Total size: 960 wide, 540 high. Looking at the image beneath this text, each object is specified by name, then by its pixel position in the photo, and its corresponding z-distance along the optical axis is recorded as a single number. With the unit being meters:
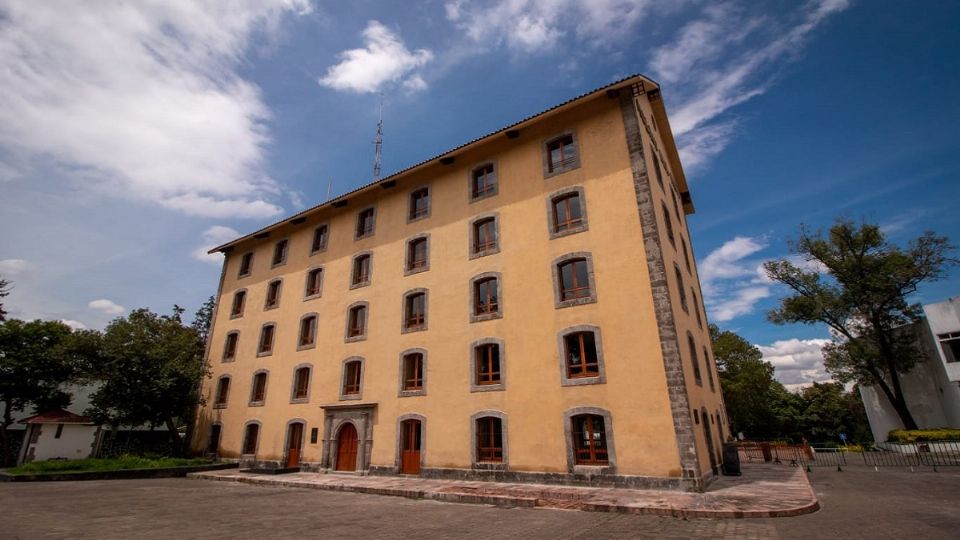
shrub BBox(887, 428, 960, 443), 22.31
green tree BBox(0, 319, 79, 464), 24.20
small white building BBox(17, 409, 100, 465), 23.83
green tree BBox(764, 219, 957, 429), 26.34
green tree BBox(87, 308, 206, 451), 21.80
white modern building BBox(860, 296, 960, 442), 24.28
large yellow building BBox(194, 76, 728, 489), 13.38
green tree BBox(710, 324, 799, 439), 38.81
